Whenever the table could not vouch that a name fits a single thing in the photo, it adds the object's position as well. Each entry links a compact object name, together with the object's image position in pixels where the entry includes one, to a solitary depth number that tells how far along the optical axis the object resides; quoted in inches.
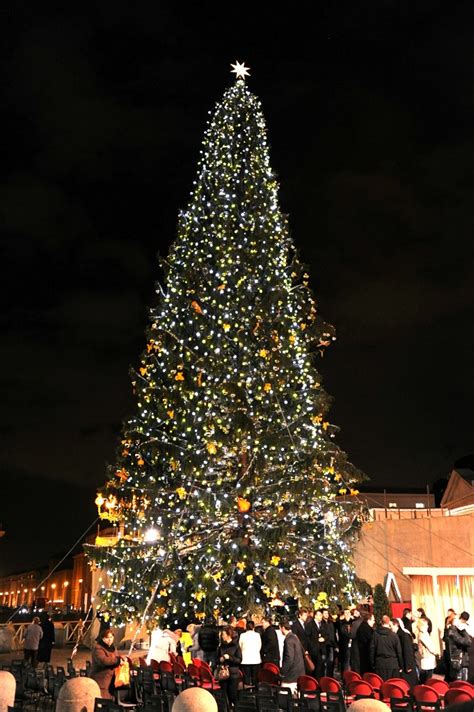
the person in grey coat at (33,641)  810.8
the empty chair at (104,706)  366.0
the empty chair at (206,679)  530.4
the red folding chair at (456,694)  374.8
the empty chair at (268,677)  547.5
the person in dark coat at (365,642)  587.1
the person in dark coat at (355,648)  633.0
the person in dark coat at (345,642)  687.7
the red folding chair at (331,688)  446.0
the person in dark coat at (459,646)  573.0
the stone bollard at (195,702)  293.9
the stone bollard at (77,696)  349.1
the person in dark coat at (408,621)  663.1
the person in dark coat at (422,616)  601.0
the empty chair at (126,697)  481.4
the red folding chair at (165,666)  570.3
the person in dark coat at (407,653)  553.3
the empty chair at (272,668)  553.5
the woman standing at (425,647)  586.6
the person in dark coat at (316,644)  657.6
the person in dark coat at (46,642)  837.2
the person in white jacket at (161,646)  655.1
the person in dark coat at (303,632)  661.9
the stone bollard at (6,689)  378.3
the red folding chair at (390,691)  418.6
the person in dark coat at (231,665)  538.6
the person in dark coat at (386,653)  545.3
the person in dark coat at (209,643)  669.9
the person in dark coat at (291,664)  542.9
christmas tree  829.8
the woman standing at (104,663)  476.7
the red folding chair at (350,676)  468.0
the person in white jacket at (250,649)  569.6
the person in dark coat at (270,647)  617.6
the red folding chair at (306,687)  451.5
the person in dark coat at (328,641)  677.3
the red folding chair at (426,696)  406.3
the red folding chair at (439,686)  438.3
